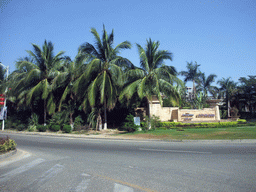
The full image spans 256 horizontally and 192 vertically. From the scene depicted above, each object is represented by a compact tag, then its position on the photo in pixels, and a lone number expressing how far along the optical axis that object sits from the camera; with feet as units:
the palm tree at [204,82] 138.33
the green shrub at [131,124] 64.69
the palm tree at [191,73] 139.74
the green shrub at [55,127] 73.98
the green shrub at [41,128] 76.95
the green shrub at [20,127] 83.30
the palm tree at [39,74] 76.64
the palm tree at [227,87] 144.77
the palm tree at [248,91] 135.74
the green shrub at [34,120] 82.69
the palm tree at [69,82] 69.87
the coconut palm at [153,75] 63.82
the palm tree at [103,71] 63.72
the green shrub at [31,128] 79.70
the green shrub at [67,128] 69.97
